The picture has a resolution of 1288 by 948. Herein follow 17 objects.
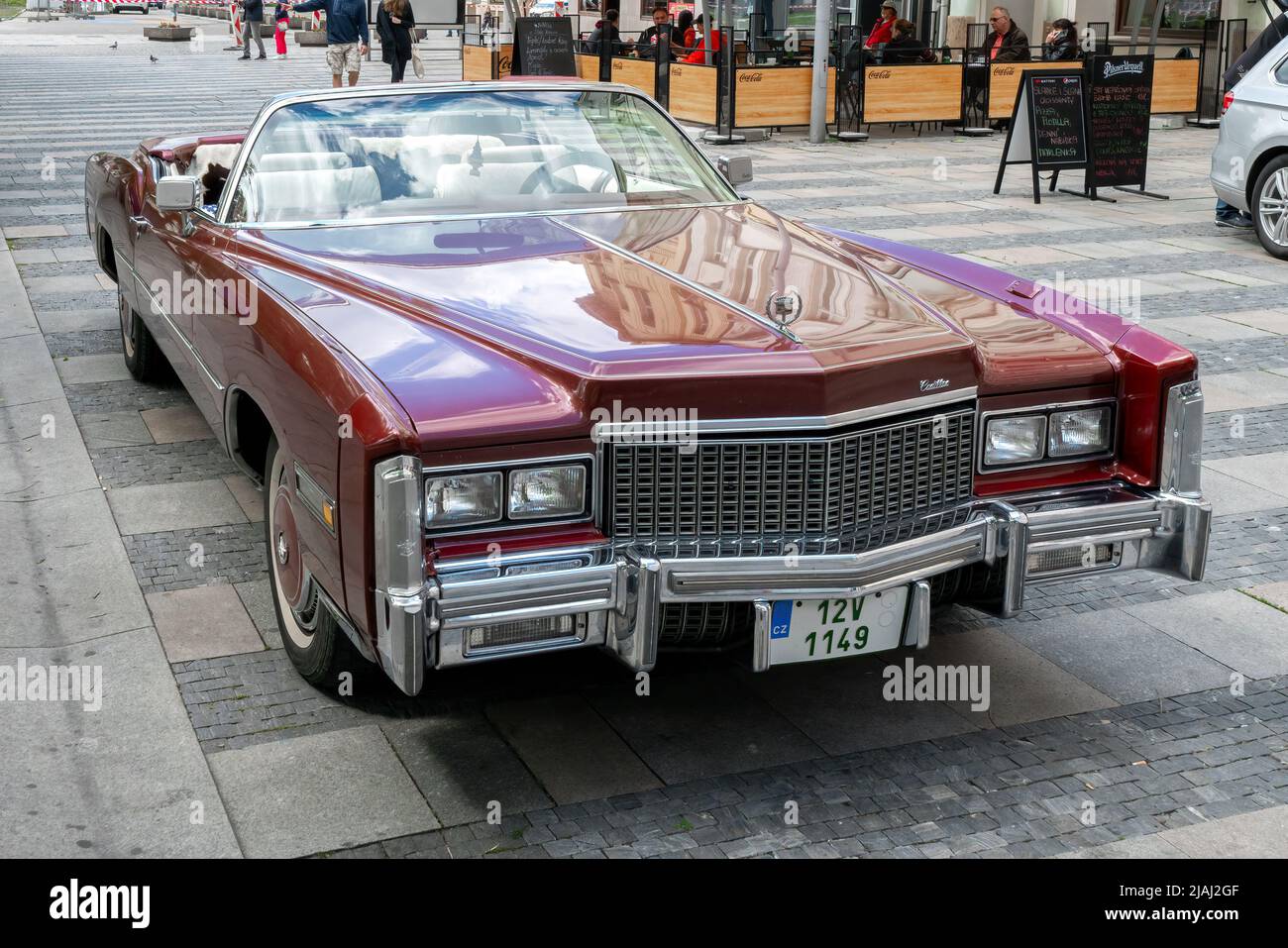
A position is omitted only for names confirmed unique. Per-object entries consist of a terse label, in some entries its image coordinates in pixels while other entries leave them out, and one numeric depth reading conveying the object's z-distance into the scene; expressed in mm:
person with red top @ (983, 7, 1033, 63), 19781
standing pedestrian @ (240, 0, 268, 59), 33250
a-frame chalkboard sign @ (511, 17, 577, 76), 20734
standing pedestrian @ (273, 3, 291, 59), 36500
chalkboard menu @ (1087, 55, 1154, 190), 13508
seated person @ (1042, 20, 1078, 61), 19281
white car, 11125
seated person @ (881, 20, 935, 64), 19422
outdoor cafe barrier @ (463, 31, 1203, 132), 18547
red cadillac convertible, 3293
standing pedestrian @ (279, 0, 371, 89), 19641
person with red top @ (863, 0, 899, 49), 20750
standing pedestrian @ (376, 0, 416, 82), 21722
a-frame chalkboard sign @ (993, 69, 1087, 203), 13305
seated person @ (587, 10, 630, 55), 21938
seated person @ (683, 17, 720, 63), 19016
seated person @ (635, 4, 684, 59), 19812
